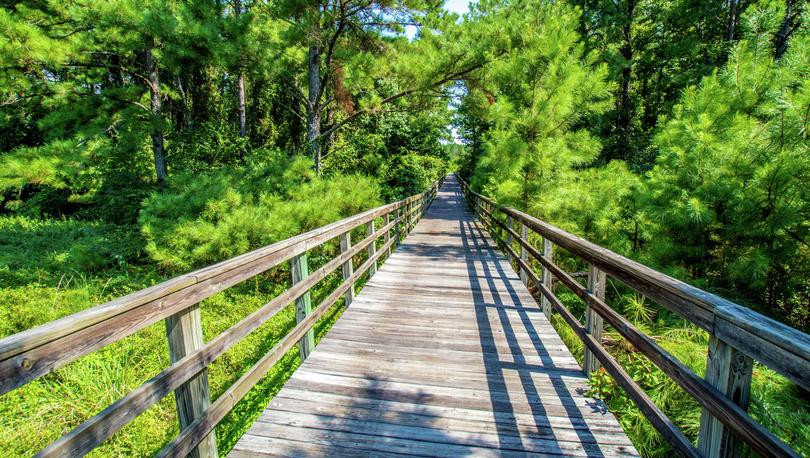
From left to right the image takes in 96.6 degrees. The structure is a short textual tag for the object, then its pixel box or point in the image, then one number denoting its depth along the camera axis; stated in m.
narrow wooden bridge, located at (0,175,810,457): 1.27
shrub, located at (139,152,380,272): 5.57
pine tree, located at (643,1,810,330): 3.15
